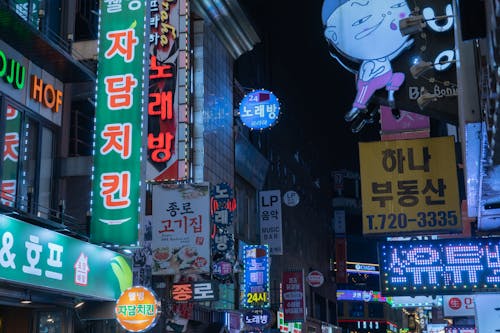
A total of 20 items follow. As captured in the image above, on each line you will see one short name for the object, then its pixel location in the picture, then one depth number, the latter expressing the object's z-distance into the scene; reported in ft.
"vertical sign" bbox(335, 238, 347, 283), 233.35
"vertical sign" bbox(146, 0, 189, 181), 84.28
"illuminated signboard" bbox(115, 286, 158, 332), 58.59
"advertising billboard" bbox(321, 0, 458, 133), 38.73
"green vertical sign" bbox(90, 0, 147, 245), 56.54
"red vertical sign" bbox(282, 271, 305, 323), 129.18
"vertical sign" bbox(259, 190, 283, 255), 119.44
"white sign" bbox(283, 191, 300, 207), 145.69
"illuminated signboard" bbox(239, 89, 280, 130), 106.32
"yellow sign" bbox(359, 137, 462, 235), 46.42
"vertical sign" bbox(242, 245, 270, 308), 101.19
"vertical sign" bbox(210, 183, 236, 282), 78.84
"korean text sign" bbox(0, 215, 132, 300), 45.06
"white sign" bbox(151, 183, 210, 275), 76.23
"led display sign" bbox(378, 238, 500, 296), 44.11
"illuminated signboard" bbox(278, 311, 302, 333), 136.51
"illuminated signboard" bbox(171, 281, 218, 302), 77.82
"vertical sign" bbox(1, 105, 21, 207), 54.01
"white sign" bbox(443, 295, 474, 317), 82.46
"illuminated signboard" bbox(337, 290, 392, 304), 300.61
